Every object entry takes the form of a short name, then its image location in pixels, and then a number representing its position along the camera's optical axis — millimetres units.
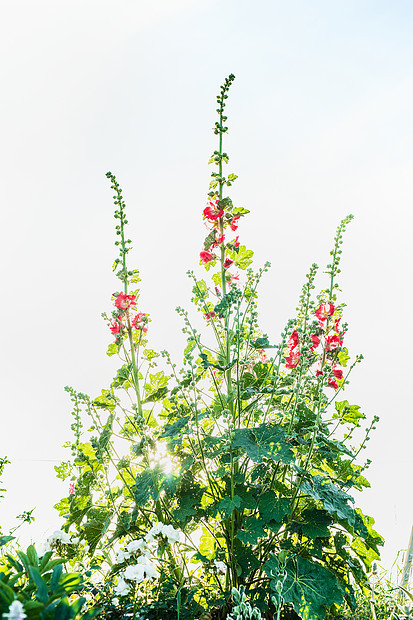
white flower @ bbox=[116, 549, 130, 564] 1562
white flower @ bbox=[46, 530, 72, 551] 1697
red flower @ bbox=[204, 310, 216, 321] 1951
